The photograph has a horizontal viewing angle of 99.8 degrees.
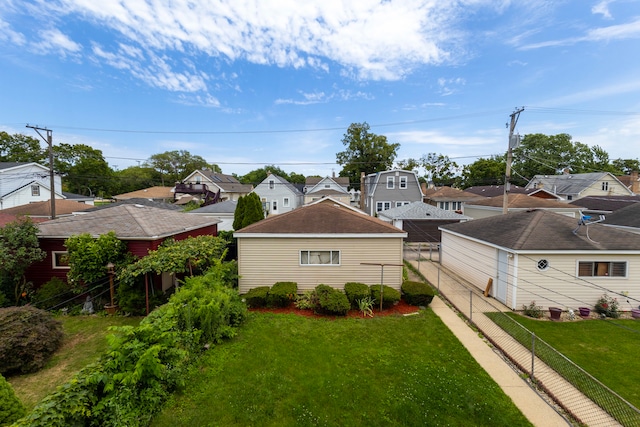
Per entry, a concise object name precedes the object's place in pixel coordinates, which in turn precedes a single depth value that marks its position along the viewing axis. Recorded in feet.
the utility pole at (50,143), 51.87
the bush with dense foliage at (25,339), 21.49
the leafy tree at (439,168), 203.82
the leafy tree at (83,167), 167.25
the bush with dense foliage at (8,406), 12.67
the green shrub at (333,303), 31.22
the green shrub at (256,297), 33.47
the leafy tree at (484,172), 186.80
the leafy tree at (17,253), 31.12
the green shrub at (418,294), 34.09
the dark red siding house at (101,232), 35.24
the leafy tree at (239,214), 57.82
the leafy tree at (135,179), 194.90
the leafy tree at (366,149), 174.70
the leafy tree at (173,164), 222.48
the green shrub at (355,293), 33.30
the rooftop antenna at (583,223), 34.47
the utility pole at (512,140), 48.14
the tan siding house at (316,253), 36.42
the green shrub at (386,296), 33.40
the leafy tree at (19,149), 152.46
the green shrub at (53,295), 33.32
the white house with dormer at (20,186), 98.51
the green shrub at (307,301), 33.19
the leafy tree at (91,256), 32.19
